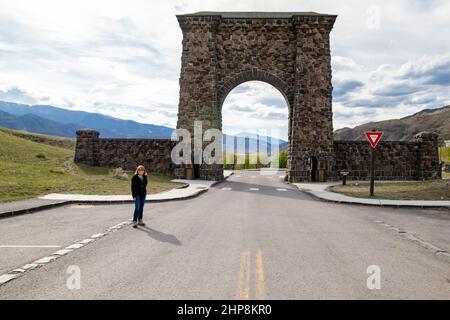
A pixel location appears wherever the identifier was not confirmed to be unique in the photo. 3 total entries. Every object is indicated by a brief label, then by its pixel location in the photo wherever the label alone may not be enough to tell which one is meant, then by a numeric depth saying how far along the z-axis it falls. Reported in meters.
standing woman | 11.02
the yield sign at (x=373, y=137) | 19.16
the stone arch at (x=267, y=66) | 30.06
